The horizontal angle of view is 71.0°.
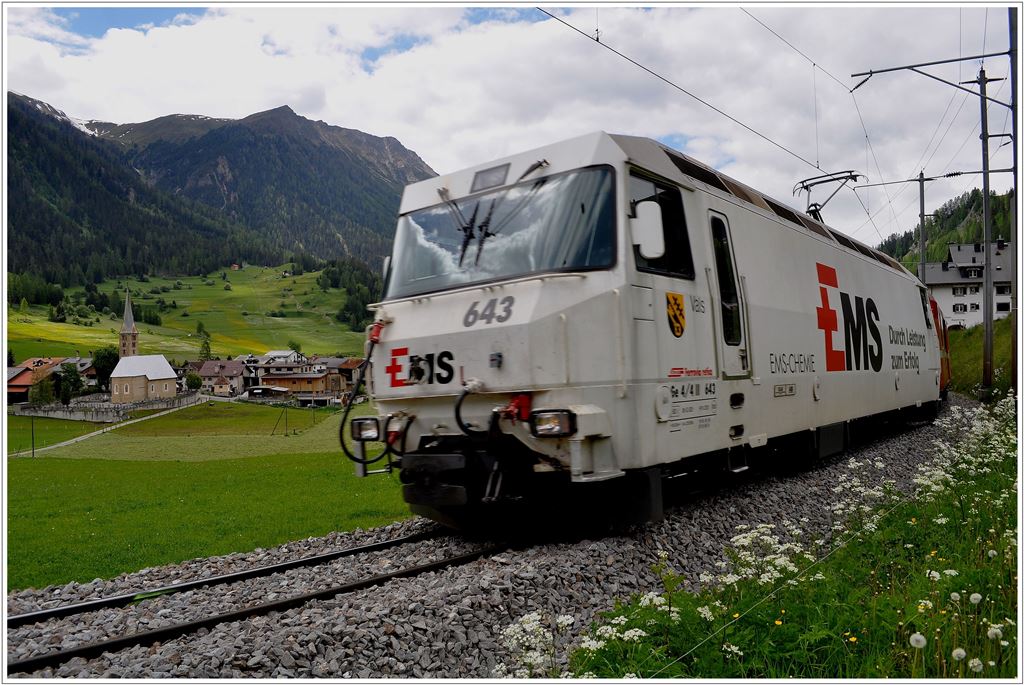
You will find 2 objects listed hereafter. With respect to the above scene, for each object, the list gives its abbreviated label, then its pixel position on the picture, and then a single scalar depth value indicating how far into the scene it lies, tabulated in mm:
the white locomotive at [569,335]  6438
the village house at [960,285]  75250
